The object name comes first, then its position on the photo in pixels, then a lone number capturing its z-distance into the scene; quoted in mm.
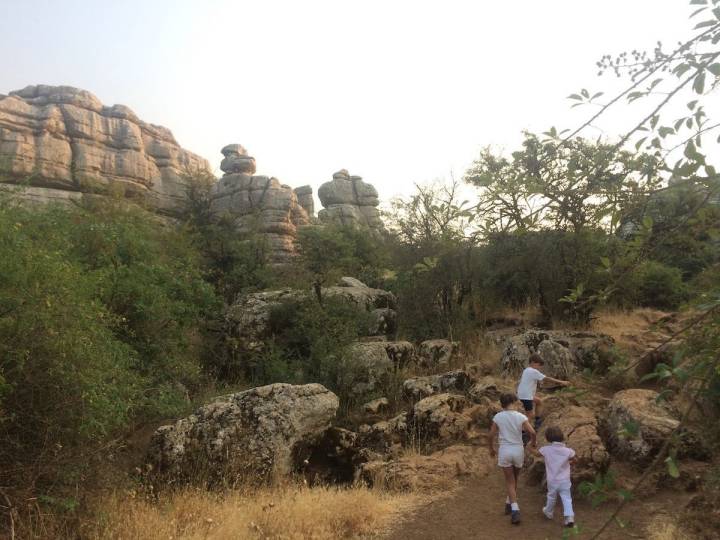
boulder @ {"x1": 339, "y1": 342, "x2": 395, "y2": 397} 11922
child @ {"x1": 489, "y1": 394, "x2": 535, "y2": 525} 6402
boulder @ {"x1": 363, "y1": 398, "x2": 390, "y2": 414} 11000
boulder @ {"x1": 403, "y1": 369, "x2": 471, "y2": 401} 11281
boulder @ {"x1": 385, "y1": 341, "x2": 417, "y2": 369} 13047
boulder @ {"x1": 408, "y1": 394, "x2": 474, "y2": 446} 9148
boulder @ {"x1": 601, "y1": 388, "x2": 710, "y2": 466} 7148
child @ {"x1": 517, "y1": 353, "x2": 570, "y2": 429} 8336
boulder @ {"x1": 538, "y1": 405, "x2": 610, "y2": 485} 6889
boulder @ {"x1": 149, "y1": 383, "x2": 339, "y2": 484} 7496
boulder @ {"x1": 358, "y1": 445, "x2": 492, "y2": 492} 7672
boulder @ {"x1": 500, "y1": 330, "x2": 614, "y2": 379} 11383
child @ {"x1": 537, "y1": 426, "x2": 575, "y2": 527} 6113
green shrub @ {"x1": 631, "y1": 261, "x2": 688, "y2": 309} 17562
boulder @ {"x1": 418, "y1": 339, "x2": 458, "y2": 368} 13273
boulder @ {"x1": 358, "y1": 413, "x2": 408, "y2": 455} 9203
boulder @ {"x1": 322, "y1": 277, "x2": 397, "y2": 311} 15383
